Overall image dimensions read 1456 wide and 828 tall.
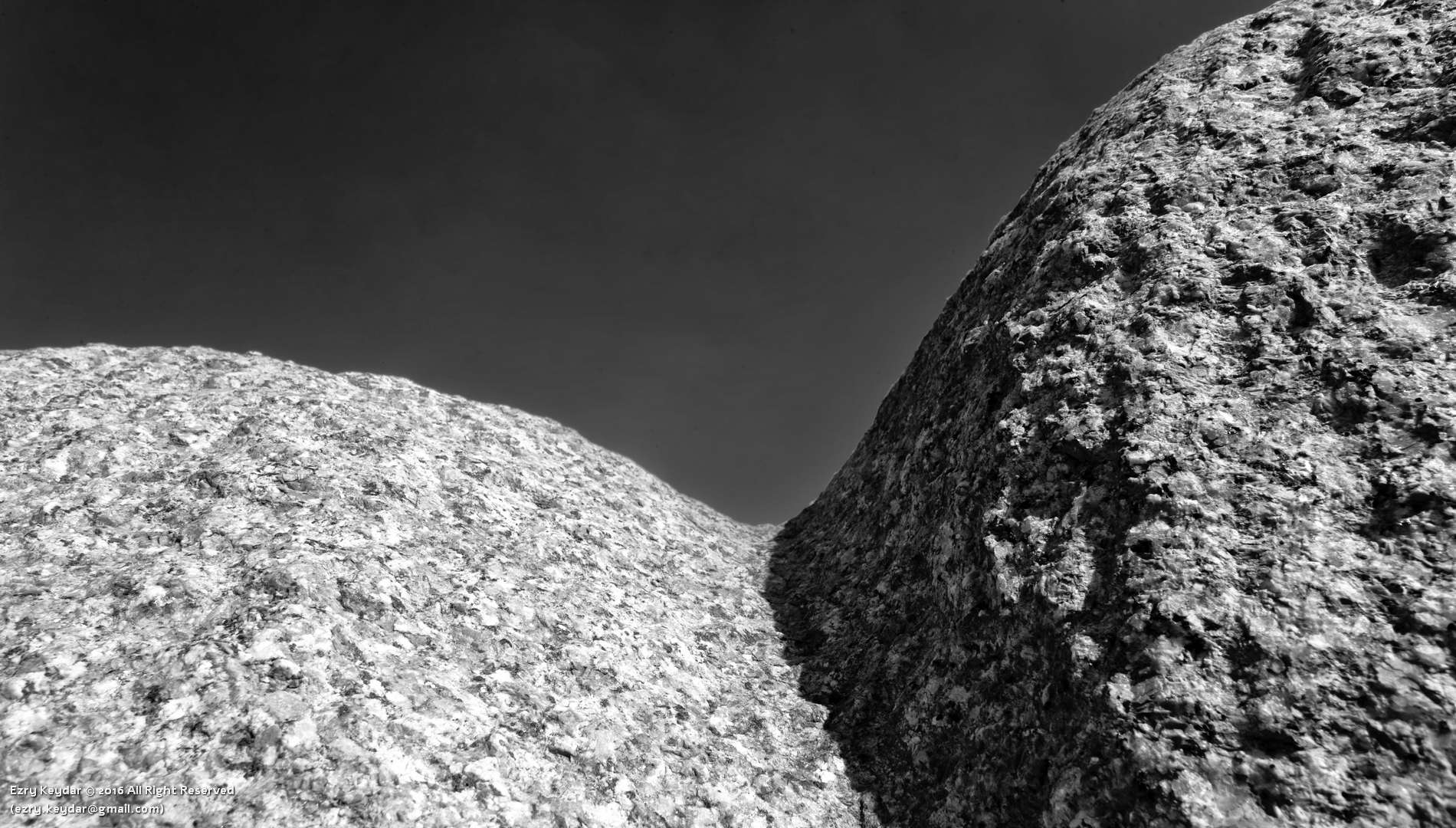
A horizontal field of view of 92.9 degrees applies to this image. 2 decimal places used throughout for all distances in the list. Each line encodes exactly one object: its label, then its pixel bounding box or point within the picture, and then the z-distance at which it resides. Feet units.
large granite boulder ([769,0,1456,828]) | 16.94
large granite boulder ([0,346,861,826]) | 18.81
